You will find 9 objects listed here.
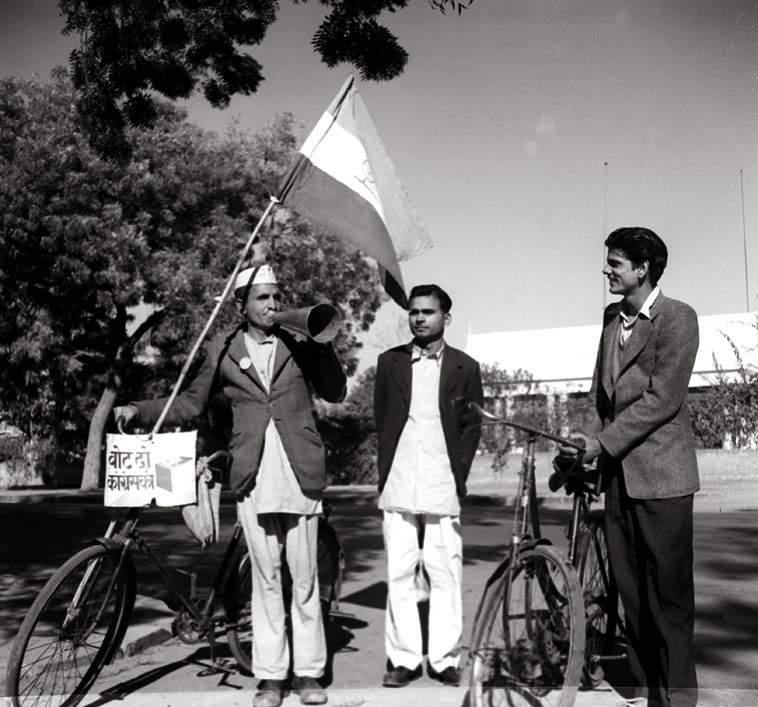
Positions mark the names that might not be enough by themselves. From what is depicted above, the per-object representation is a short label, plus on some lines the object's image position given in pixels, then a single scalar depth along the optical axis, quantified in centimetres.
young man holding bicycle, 384
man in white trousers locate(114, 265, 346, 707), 439
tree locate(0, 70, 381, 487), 1900
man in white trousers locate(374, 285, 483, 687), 462
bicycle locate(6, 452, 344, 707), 399
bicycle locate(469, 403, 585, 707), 375
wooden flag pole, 436
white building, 2828
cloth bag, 457
